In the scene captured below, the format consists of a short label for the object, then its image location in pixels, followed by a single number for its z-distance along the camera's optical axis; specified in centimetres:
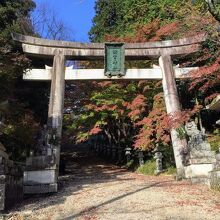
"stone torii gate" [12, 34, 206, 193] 794
